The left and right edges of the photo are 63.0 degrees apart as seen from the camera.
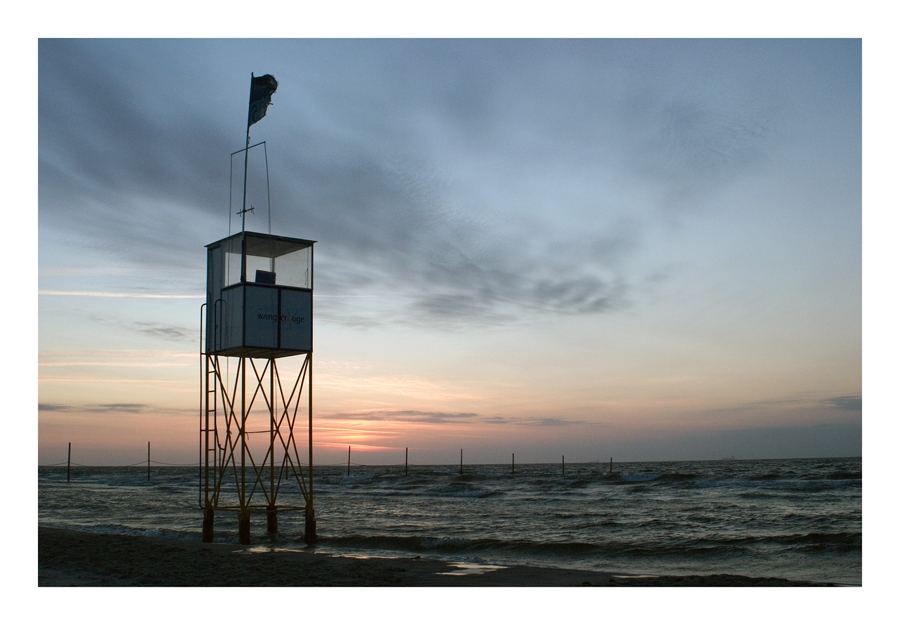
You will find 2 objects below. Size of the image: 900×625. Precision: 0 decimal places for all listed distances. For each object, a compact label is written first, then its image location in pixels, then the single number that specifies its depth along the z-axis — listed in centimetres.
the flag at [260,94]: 1665
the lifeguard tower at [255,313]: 1611
